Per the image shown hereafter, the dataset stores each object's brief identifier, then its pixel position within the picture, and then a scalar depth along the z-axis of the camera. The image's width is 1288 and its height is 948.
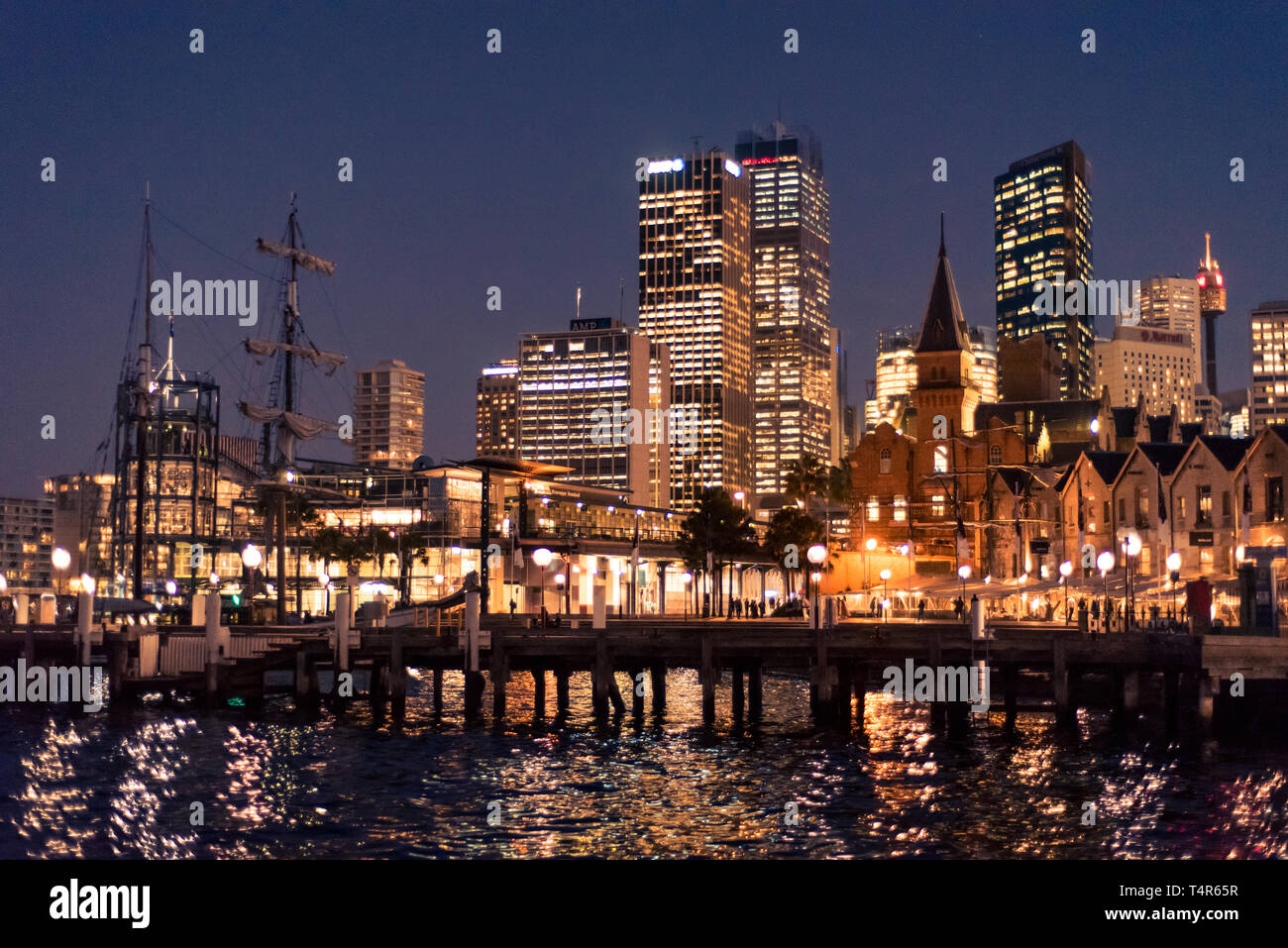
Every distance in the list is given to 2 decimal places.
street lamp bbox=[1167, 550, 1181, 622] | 53.27
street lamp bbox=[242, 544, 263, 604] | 74.06
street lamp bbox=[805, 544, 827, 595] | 64.31
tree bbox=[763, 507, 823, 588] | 101.62
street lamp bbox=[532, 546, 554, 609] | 59.94
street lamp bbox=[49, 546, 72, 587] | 64.00
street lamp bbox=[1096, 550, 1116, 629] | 57.06
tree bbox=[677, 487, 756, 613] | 104.19
